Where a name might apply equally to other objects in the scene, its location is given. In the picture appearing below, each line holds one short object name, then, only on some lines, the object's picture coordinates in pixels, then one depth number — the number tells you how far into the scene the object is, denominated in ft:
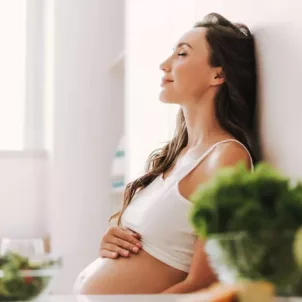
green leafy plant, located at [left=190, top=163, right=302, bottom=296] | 4.06
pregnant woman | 7.09
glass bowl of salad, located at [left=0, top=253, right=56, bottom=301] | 5.01
